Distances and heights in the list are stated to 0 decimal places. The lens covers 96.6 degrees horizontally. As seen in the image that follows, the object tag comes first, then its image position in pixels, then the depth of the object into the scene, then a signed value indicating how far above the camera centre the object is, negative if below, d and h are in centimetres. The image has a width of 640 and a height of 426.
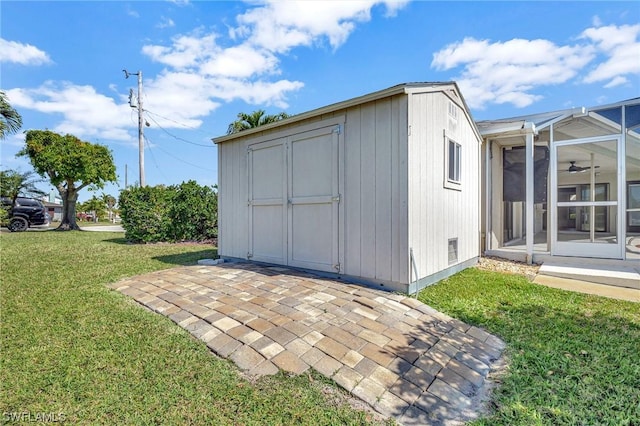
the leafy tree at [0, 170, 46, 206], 1750 +196
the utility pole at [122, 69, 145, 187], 1373 +458
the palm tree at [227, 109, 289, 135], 1323 +432
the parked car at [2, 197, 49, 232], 1408 -6
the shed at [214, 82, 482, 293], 390 +37
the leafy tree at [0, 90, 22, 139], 630 +221
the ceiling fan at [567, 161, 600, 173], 868 +126
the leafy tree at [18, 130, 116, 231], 1401 +250
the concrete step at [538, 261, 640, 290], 466 -114
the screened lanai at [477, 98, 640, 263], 580 +95
